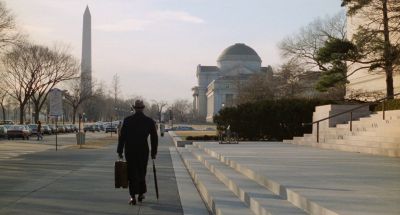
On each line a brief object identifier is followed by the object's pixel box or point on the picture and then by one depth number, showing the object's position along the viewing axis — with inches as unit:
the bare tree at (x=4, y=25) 1690.5
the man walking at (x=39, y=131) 1939.7
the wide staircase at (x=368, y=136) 687.7
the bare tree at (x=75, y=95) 3590.1
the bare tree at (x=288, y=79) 2546.8
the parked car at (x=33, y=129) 2413.8
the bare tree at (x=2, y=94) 3157.0
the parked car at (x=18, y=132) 2028.8
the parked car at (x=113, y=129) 3002.0
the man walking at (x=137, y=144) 407.2
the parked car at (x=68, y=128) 3325.8
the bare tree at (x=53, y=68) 2815.0
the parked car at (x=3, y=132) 2123.6
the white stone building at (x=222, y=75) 4911.4
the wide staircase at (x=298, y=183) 311.9
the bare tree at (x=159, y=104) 5300.2
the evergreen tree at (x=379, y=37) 1016.2
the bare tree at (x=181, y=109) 5744.6
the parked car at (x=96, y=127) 3496.6
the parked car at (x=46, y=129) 2749.5
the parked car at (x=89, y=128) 3469.2
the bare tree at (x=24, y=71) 2700.3
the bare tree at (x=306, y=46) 2568.9
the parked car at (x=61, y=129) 3173.2
